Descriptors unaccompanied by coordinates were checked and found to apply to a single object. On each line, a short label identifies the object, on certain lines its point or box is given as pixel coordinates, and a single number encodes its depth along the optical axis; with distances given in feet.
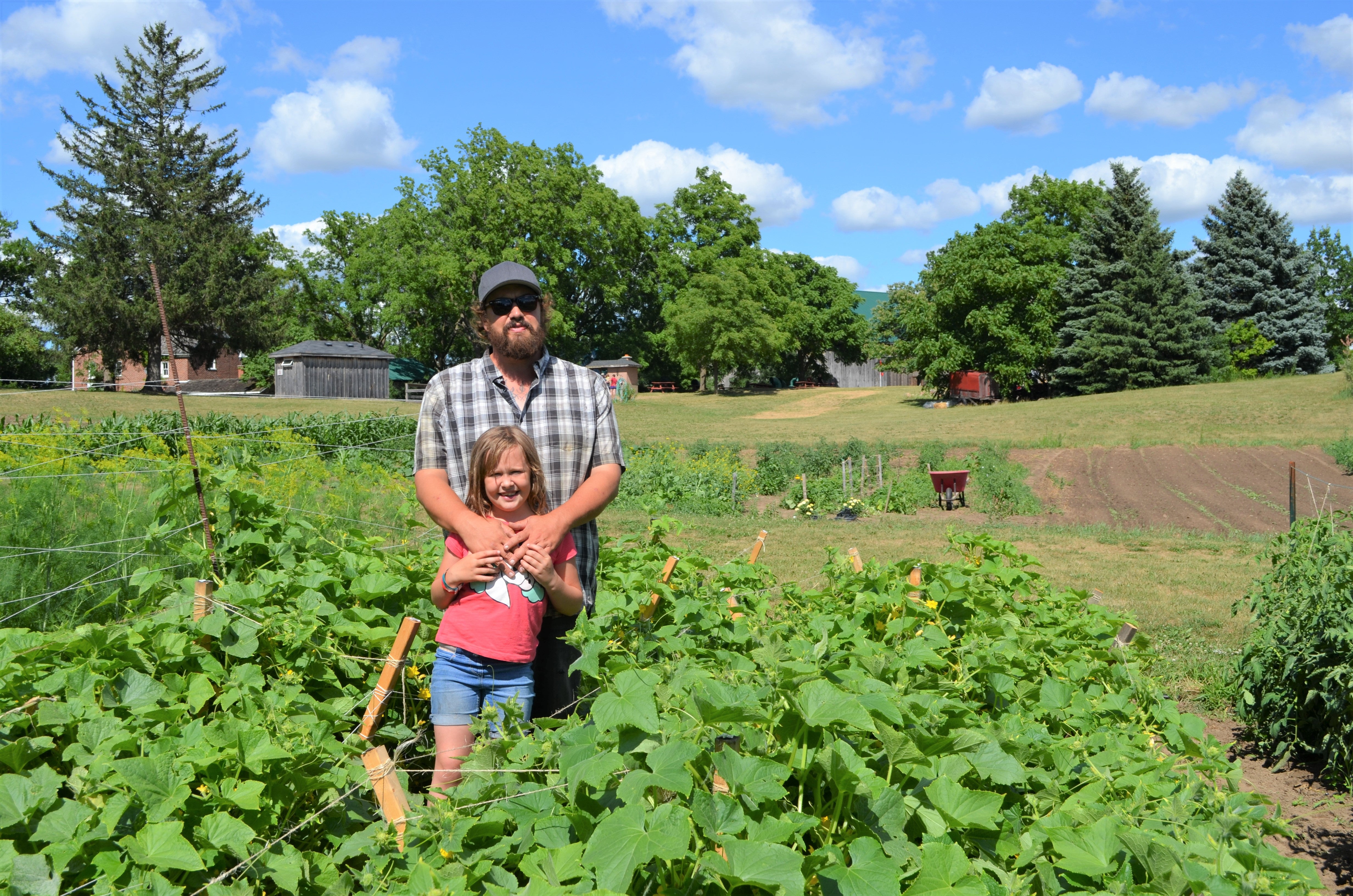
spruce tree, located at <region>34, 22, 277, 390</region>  137.49
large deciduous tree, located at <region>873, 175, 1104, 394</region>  134.41
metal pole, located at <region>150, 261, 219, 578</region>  10.45
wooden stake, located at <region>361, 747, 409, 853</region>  7.39
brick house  144.56
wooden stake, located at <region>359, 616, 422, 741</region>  8.50
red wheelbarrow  55.47
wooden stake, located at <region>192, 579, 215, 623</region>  9.74
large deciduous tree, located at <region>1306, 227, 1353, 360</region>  155.74
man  9.52
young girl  8.55
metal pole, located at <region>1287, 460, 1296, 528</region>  30.63
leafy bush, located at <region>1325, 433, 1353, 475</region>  65.10
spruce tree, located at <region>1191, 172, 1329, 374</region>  129.29
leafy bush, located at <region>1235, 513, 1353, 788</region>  13.64
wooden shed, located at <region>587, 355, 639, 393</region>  169.37
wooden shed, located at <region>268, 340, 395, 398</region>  136.87
